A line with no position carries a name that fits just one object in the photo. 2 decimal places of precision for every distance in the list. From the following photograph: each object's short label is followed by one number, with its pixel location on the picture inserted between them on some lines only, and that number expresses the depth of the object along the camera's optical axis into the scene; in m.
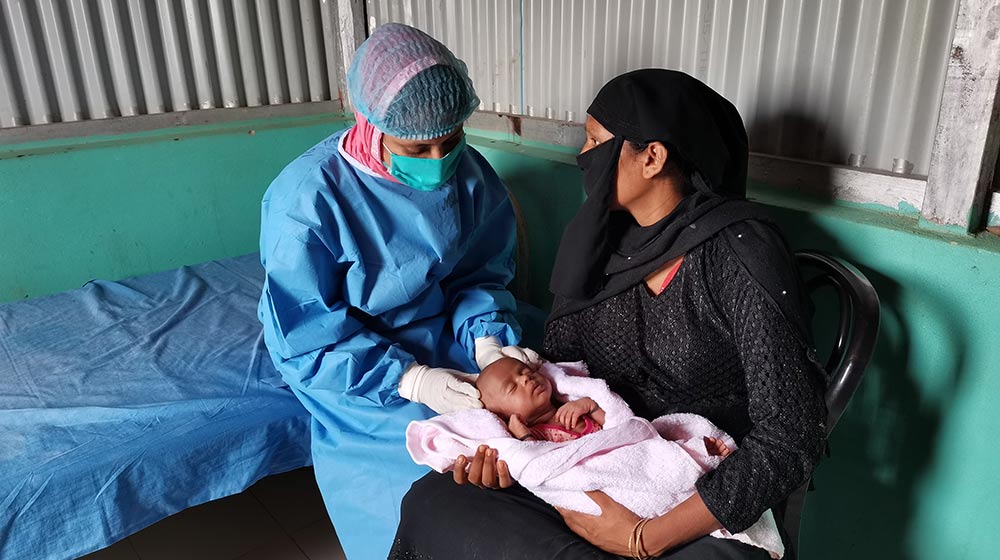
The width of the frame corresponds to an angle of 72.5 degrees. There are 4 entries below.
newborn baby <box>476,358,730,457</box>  1.51
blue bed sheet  1.78
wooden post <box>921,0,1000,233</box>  1.32
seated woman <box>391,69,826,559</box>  1.26
